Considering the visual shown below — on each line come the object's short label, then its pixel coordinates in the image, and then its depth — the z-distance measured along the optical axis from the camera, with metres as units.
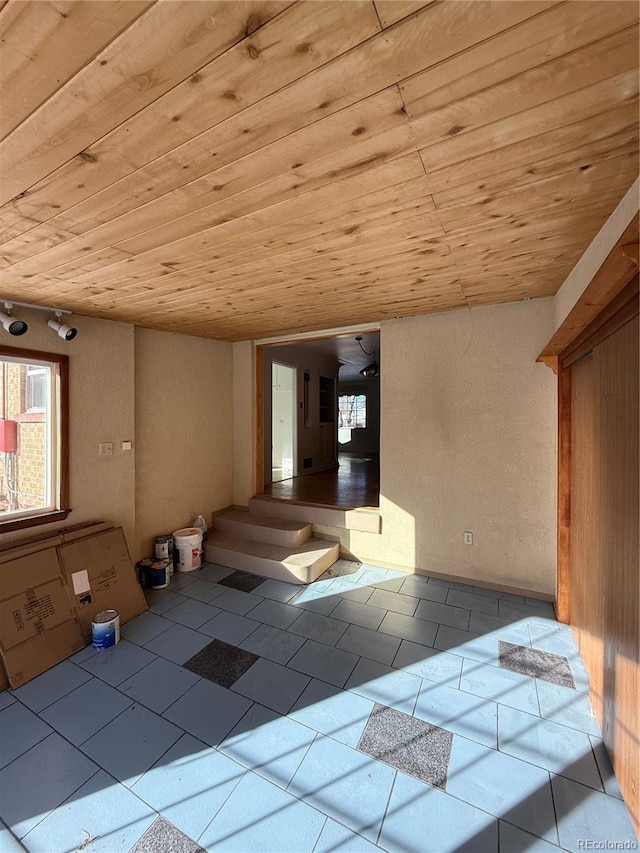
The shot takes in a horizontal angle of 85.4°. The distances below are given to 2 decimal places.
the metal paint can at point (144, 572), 3.21
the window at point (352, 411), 10.34
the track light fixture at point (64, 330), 2.60
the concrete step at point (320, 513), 3.57
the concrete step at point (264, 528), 3.69
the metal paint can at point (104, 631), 2.35
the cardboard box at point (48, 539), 2.37
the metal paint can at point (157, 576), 3.18
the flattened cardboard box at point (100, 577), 2.53
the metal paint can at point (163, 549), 3.43
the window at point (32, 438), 2.56
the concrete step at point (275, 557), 3.26
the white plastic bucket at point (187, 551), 3.52
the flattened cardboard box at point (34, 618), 2.12
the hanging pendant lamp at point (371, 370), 6.26
